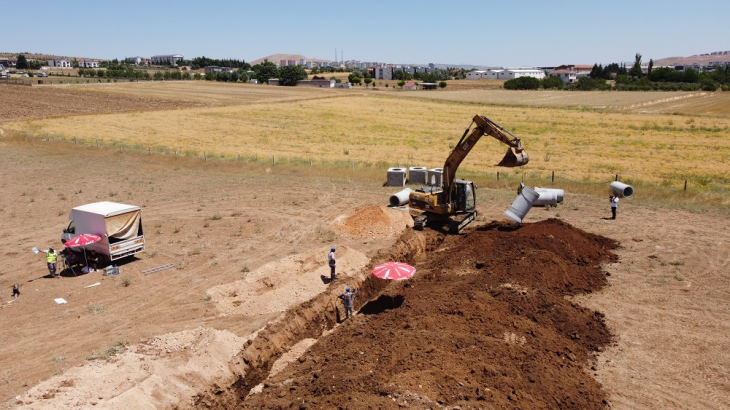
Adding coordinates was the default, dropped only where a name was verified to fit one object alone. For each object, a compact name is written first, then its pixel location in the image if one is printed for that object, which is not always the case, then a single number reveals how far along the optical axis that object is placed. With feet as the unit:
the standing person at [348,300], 51.85
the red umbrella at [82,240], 61.41
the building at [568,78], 620.73
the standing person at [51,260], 60.85
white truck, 64.03
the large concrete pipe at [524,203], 76.28
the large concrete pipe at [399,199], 87.76
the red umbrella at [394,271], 49.73
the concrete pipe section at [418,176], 104.68
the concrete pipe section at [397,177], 102.83
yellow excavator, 70.08
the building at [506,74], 622.25
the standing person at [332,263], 57.93
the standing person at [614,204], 80.89
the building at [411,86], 479.41
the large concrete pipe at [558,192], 90.43
